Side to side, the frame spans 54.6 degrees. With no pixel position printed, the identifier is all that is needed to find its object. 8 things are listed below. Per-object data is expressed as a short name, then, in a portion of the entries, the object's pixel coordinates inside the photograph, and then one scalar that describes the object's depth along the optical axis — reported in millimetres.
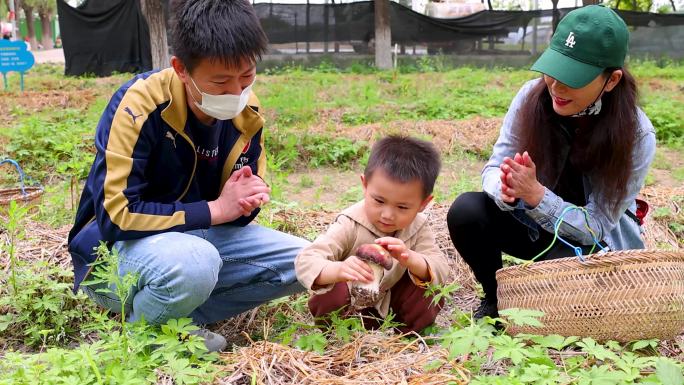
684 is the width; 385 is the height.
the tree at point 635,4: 25984
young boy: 2314
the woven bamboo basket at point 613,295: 2148
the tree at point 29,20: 40997
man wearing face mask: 2248
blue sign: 11531
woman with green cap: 2320
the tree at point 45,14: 43206
